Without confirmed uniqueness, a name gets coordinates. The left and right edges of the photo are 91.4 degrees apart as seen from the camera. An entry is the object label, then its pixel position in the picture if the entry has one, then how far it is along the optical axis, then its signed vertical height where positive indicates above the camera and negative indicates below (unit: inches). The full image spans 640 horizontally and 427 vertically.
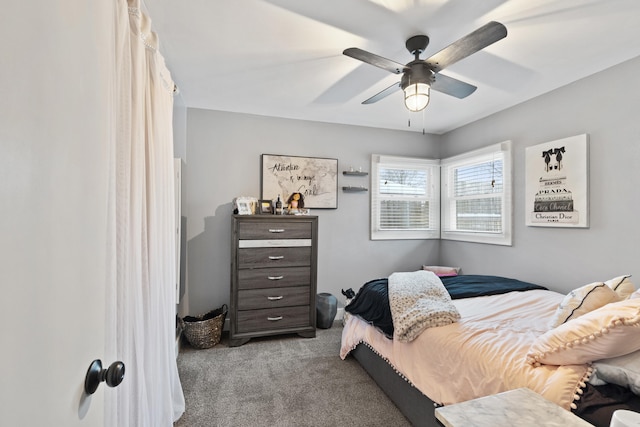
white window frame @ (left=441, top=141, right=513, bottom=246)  131.3 +9.6
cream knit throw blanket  77.4 -23.7
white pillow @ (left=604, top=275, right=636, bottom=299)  68.5 -15.6
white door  17.1 +0.4
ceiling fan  67.8 +36.0
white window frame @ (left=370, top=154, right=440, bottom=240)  161.0 +10.4
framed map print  144.3 +16.8
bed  46.8 -26.1
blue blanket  92.7 -25.0
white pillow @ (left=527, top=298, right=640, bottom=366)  44.7 -18.8
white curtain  45.1 -3.5
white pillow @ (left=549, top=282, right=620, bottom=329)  61.7 -16.9
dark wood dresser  121.9 -24.8
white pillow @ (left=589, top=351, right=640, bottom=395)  45.1 -23.1
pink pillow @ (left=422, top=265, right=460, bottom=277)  154.9 -27.5
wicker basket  118.6 -44.9
